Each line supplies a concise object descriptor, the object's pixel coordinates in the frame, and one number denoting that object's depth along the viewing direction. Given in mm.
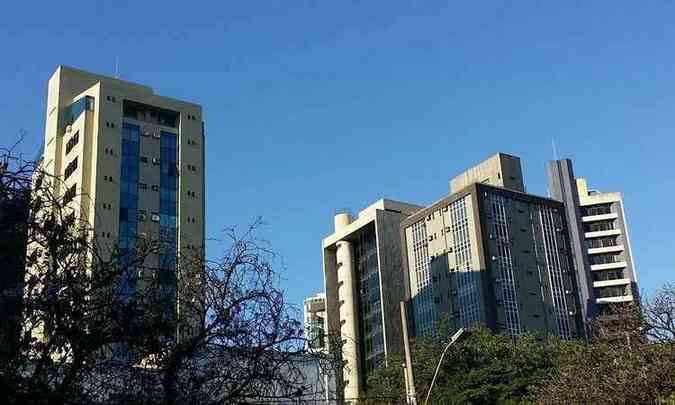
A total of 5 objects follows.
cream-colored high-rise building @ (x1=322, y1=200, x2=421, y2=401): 97000
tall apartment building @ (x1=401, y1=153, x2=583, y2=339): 81312
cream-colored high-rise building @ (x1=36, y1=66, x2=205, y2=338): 80500
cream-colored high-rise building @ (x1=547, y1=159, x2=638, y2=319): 111062
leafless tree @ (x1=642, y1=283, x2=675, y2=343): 33219
